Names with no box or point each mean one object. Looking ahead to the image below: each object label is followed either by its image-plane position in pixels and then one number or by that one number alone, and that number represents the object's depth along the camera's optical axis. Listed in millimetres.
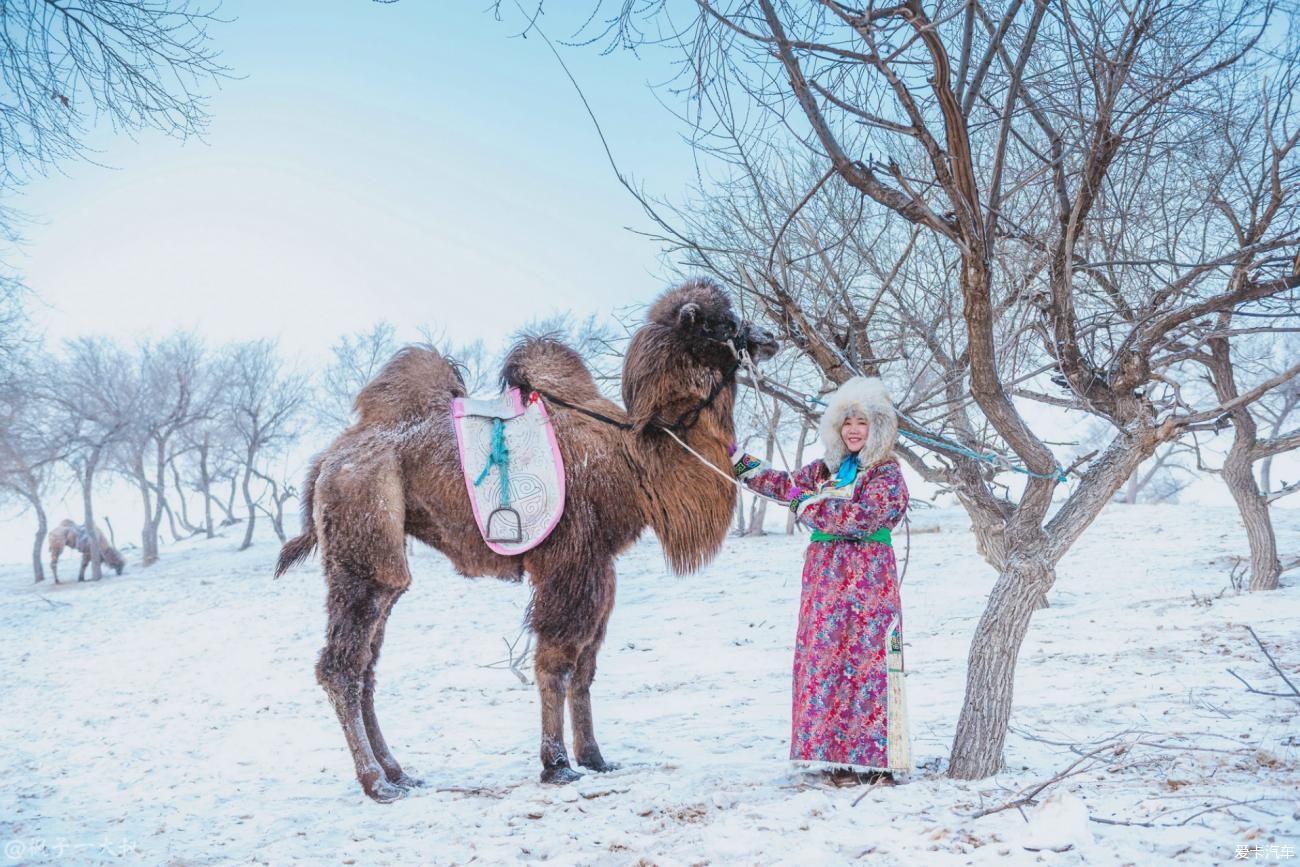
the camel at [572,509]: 4711
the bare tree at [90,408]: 22719
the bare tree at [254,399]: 25859
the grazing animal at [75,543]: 21859
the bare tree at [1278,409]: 12047
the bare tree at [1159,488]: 29759
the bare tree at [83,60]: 3809
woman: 3912
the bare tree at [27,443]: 16406
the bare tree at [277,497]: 22203
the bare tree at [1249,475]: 9016
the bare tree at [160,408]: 24516
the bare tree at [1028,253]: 3404
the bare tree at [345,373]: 24609
